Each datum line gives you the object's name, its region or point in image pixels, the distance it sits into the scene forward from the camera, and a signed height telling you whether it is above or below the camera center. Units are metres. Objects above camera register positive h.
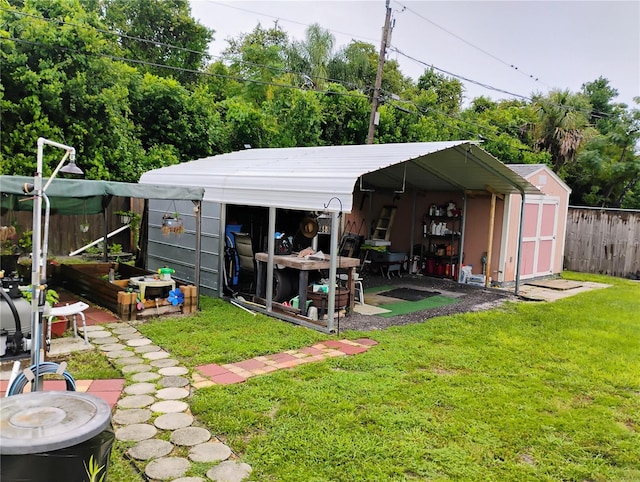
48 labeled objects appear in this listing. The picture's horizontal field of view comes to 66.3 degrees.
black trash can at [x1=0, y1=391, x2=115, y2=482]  1.90 -0.96
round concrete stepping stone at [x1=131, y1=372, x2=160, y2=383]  4.26 -1.53
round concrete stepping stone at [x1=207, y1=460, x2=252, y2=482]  2.81 -1.54
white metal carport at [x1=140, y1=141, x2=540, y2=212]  6.38 +0.75
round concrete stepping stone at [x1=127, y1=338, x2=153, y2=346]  5.31 -1.52
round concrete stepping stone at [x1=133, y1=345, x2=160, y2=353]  5.09 -1.53
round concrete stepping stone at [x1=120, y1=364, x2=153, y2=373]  4.48 -1.53
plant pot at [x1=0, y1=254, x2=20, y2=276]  7.43 -1.04
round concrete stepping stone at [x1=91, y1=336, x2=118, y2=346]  5.30 -1.53
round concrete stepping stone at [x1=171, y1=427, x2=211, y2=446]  3.21 -1.54
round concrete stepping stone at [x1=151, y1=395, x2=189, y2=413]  3.67 -1.54
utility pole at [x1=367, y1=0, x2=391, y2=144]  12.45 +3.83
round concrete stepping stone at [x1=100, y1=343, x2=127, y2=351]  5.10 -1.53
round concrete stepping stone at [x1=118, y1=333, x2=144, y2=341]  5.52 -1.53
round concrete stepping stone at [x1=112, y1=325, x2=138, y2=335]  5.76 -1.53
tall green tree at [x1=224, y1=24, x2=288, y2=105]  18.39 +6.26
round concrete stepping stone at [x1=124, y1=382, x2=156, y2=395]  3.99 -1.54
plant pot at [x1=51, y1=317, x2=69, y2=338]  5.33 -1.41
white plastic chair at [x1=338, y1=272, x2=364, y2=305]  7.31 -1.21
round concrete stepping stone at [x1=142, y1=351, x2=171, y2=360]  4.88 -1.53
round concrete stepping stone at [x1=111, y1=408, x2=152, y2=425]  3.47 -1.54
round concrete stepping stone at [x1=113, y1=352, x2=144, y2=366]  4.68 -1.53
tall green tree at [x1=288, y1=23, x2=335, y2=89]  20.11 +6.61
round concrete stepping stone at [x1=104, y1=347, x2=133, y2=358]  4.88 -1.53
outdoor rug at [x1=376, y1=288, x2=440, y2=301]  8.76 -1.38
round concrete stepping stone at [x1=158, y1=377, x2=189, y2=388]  4.16 -1.53
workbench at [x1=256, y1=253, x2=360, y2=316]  6.66 -0.75
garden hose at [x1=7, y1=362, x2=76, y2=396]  2.56 -0.97
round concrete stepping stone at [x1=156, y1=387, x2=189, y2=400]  3.92 -1.53
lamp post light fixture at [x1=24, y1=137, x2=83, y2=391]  2.85 -0.48
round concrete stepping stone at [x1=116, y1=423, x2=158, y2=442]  3.23 -1.55
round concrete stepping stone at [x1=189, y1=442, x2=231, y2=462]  3.01 -1.54
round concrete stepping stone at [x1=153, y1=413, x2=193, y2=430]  3.42 -1.54
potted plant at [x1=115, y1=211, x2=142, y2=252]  11.62 -0.47
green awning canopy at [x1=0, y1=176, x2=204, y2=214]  4.86 +0.12
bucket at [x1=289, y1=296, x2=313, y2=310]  6.84 -1.26
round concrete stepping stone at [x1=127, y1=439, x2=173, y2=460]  3.02 -1.55
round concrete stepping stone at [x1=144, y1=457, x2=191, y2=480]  2.81 -1.55
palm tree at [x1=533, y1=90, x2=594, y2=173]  17.33 +3.77
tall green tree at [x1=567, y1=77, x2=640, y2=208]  16.69 +2.26
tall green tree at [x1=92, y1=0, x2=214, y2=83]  18.62 +6.85
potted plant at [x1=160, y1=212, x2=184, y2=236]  7.49 -0.31
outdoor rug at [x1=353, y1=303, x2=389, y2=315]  7.42 -1.44
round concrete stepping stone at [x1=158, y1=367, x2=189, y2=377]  4.44 -1.53
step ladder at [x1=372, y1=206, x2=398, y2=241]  11.60 -0.11
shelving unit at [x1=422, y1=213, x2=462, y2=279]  10.80 -0.55
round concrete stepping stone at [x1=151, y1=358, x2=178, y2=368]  4.66 -1.53
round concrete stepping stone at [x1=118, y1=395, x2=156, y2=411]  3.74 -1.54
